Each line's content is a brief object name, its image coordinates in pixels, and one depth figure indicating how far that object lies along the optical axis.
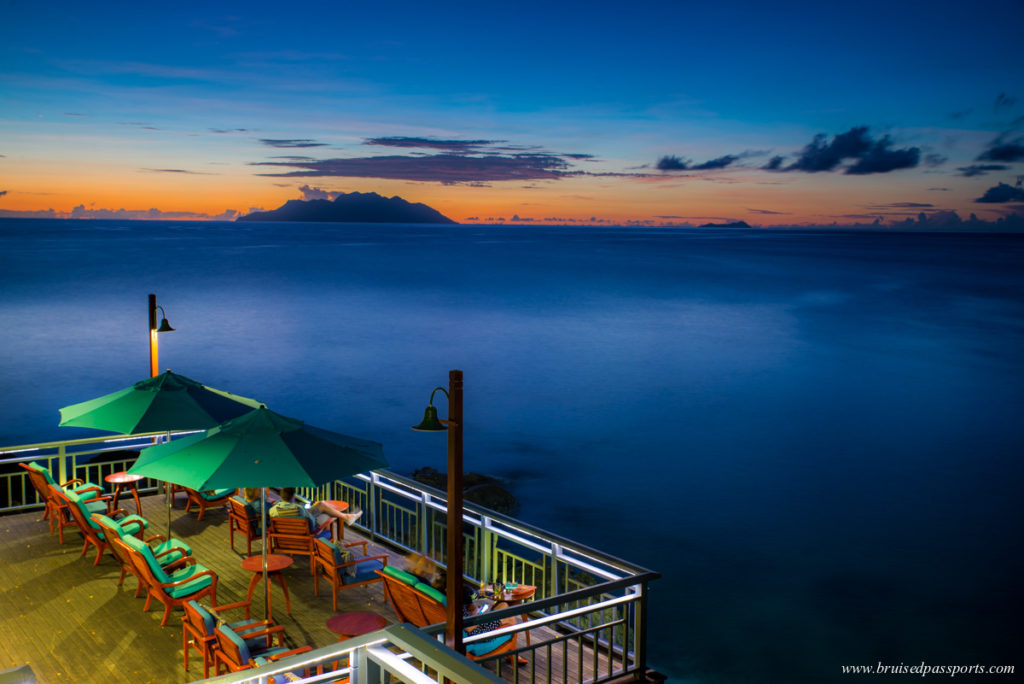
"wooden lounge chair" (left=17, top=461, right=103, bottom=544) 9.15
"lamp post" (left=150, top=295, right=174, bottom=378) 11.43
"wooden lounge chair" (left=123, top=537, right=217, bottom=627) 6.75
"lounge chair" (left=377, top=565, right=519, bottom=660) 6.23
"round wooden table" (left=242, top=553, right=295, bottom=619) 7.33
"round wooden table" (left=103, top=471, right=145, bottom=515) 9.53
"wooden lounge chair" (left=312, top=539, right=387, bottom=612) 7.53
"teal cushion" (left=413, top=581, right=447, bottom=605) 6.23
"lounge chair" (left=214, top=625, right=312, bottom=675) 5.38
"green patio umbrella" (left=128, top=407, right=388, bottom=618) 6.21
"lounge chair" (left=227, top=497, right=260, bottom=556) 8.68
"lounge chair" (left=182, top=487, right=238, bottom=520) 10.12
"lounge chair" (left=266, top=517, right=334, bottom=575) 8.16
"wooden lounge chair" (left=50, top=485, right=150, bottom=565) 8.34
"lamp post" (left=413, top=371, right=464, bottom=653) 5.02
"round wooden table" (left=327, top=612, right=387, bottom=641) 5.78
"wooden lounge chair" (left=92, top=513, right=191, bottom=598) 7.44
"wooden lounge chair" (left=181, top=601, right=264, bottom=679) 5.81
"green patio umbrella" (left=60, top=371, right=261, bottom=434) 8.33
